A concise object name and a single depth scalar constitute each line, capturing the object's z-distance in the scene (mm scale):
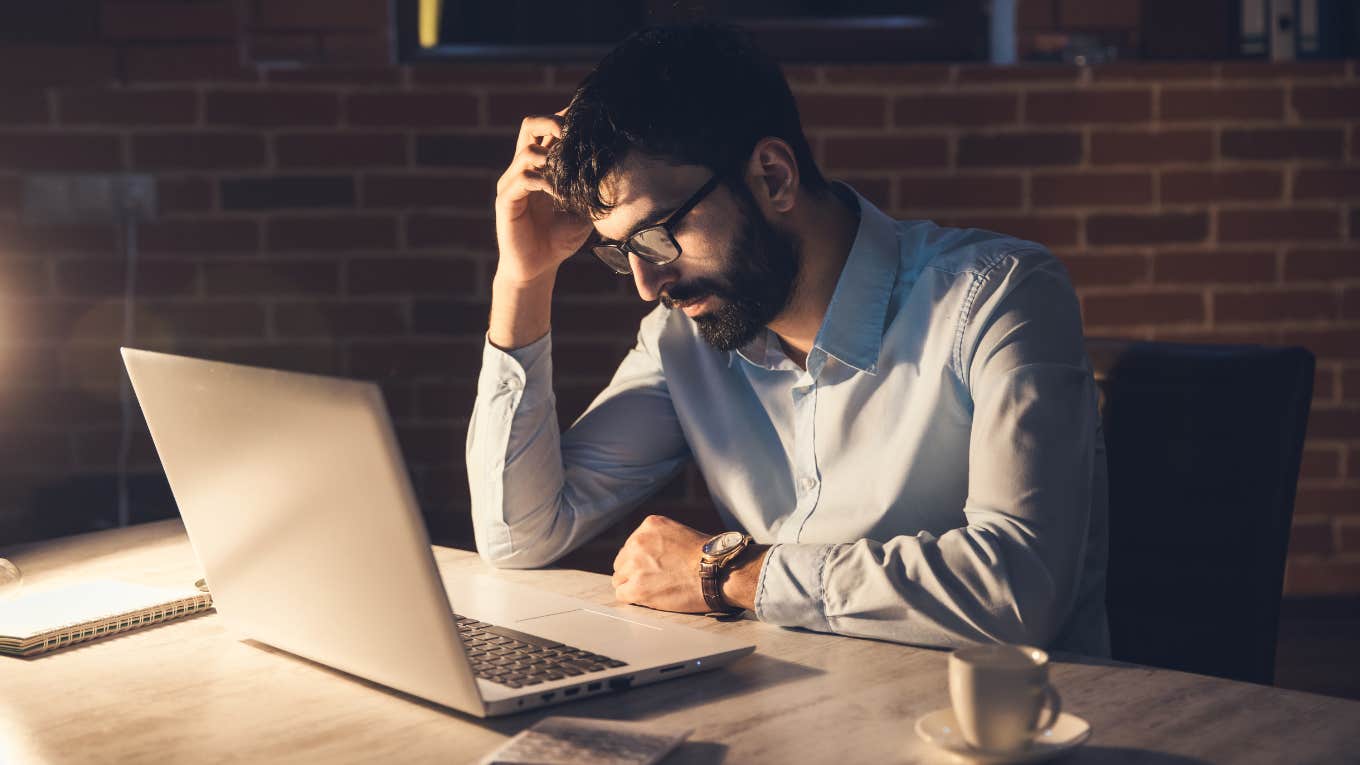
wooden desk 960
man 1288
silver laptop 950
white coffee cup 879
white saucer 900
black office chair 1406
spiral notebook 1250
